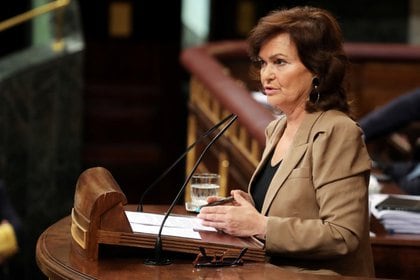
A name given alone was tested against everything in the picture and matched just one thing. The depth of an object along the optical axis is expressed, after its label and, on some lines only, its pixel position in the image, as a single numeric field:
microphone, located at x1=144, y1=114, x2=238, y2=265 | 5.41
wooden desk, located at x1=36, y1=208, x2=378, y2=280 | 5.23
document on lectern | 5.60
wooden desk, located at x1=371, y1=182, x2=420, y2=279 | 7.39
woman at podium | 5.52
